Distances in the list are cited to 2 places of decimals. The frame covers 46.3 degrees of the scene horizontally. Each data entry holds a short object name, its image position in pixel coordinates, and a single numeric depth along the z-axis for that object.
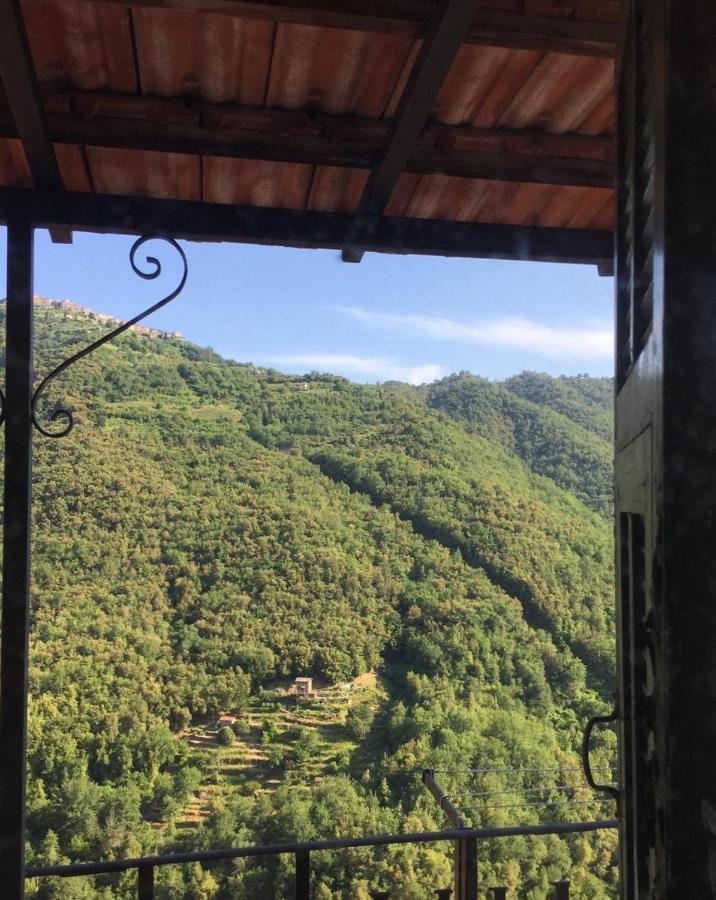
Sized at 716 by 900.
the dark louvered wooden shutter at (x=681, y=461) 0.65
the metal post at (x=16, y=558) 1.54
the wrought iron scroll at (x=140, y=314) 1.73
